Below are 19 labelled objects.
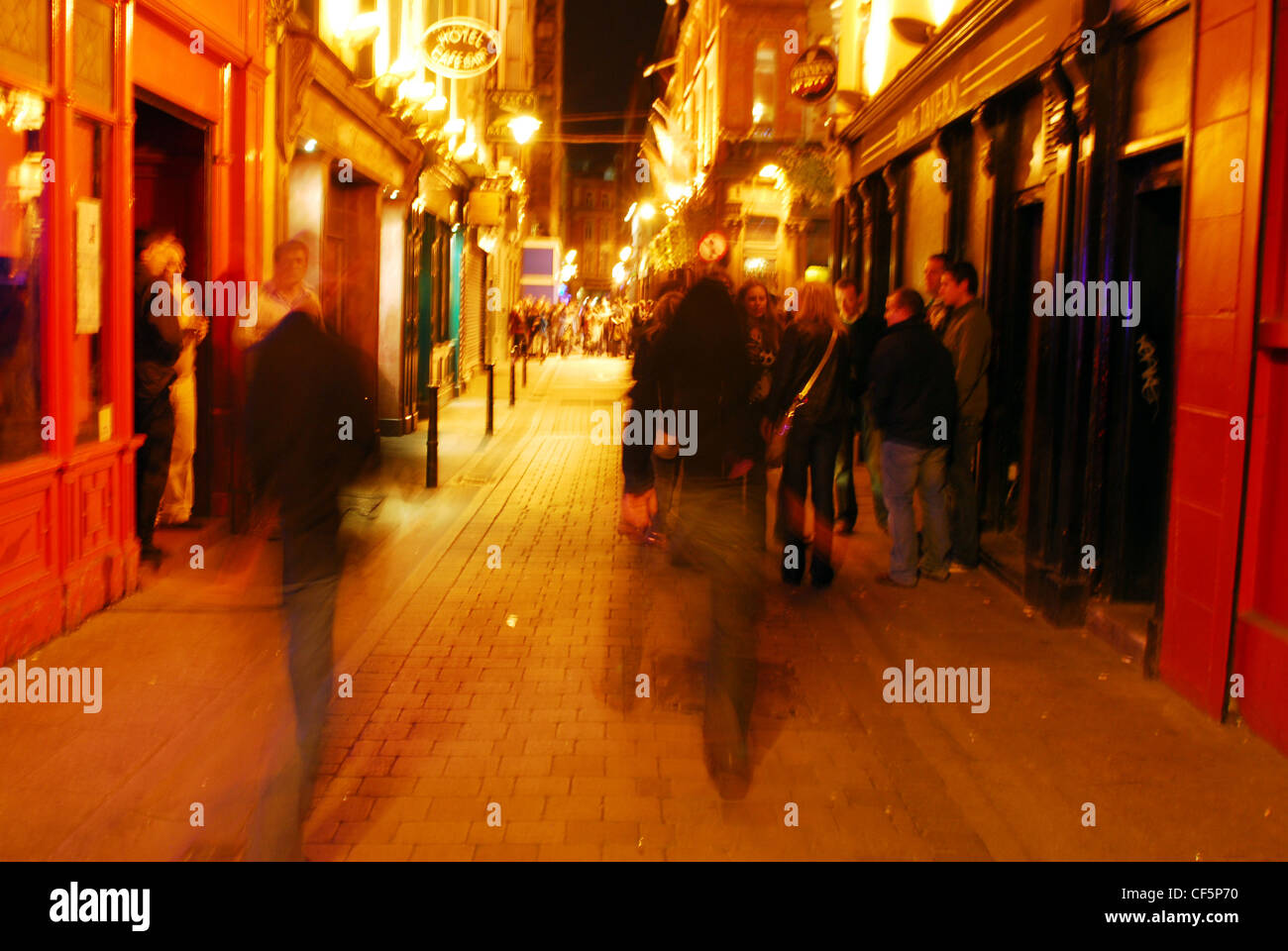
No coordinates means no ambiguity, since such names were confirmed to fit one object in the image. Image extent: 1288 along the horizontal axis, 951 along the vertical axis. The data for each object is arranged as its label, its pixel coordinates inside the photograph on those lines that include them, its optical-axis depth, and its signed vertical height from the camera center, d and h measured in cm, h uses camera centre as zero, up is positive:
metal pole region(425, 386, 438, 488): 1227 -113
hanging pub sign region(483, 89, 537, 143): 2718 +482
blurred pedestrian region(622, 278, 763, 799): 503 -49
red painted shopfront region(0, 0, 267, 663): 662 +20
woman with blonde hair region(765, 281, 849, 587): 791 -41
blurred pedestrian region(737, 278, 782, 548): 683 +9
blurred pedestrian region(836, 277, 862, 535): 1020 -93
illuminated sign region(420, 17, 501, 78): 1627 +351
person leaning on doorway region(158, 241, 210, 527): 885 -65
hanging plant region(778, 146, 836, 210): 2006 +264
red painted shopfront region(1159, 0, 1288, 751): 544 -12
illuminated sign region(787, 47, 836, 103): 1572 +324
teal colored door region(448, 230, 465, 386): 2475 +59
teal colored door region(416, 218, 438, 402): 1973 +48
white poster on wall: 724 +32
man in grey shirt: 887 -18
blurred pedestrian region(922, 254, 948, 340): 916 +43
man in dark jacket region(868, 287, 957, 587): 836 -44
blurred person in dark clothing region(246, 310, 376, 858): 423 -47
